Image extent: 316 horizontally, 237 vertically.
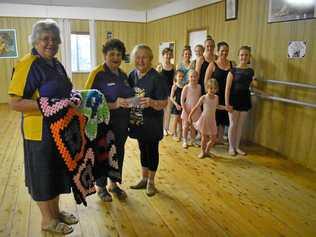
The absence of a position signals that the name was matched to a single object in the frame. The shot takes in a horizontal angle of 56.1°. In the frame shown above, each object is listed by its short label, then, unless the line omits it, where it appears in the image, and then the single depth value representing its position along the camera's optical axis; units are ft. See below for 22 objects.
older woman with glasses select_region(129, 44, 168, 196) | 8.12
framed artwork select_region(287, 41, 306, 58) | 11.46
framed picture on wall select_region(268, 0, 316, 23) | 11.07
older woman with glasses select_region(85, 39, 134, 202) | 7.73
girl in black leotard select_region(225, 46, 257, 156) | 12.56
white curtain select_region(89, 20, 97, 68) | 27.12
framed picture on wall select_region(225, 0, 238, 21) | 15.10
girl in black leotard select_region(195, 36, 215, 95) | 13.34
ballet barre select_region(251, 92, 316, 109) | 11.09
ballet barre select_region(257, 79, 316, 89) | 11.01
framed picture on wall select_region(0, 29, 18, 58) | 24.79
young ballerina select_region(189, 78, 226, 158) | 12.12
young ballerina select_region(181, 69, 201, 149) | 12.99
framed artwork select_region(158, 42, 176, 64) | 23.12
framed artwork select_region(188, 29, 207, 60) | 18.91
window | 27.37
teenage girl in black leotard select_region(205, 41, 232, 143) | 12.90
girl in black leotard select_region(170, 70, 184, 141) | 14.12
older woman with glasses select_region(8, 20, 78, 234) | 5.97
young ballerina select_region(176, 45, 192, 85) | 14.14
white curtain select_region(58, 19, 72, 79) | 26.30
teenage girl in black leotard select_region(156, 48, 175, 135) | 13.83
